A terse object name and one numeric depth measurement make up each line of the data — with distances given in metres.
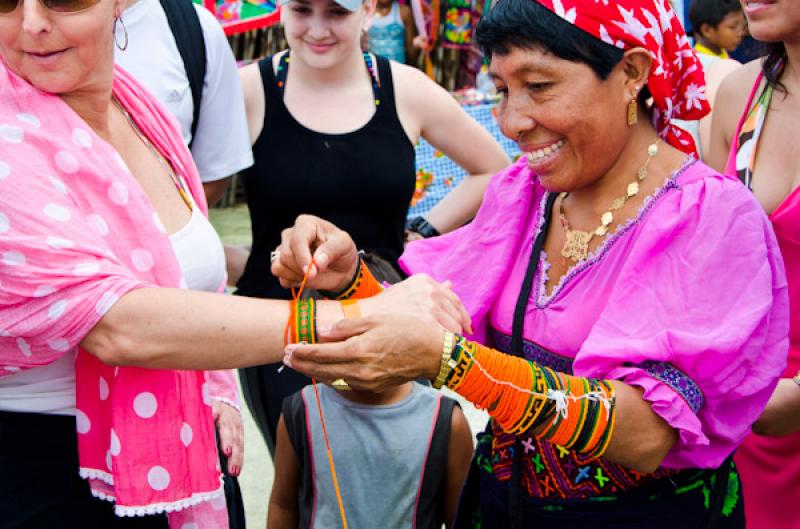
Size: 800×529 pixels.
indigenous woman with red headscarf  1.79
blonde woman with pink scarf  1.80
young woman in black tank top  3.29
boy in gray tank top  2.74
